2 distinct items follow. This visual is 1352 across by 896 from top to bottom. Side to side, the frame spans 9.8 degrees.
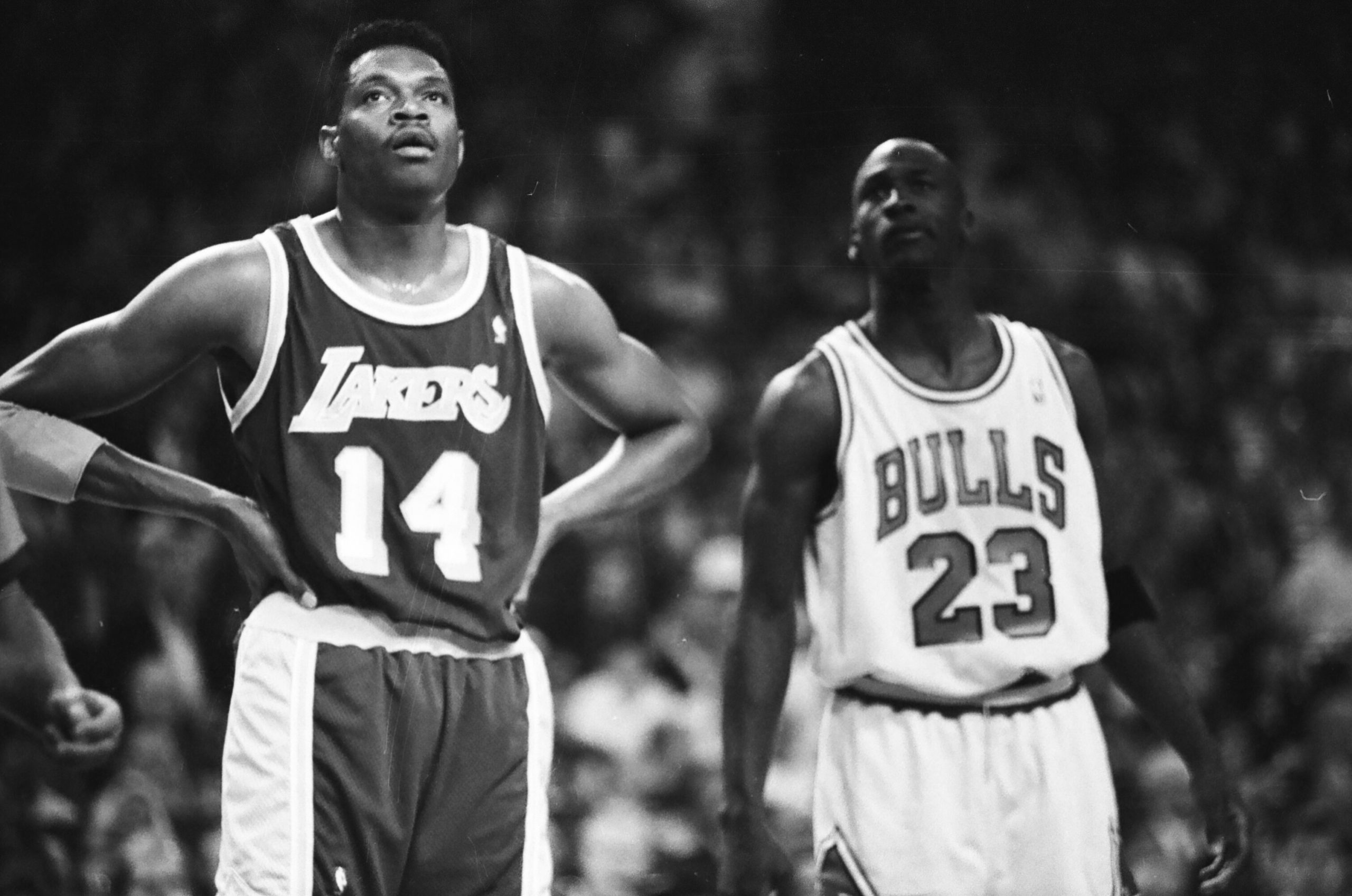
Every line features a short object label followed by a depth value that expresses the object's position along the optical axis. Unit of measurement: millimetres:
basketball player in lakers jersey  9682
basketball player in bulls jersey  9996
